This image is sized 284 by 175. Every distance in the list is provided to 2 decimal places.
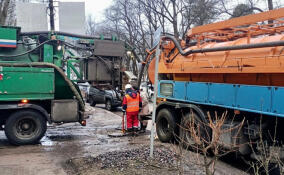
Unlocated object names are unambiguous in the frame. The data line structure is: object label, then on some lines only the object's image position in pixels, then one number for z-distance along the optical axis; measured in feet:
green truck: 26.68
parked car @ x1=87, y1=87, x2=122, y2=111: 53.78
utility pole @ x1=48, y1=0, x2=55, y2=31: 68.20
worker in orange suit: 30.86
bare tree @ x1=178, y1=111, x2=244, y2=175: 20.07
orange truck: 17.86
